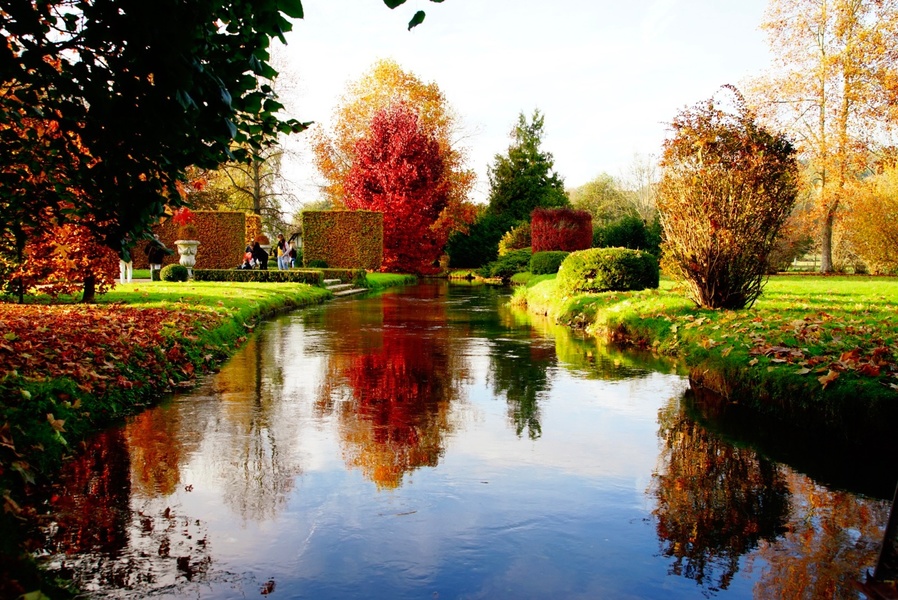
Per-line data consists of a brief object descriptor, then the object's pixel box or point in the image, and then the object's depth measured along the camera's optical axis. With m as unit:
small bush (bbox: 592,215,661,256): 37.82
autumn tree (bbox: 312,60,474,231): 45.97
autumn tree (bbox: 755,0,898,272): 30.22
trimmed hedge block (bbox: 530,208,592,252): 30.02
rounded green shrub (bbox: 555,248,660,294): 17.19
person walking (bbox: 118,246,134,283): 23.97
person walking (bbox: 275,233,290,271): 29.97
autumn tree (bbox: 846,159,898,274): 25.72
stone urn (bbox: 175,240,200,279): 27.77
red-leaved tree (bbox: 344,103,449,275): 39.25
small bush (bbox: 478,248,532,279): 36.06
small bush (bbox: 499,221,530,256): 39.47
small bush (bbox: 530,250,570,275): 27.34
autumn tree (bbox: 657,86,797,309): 11.62
